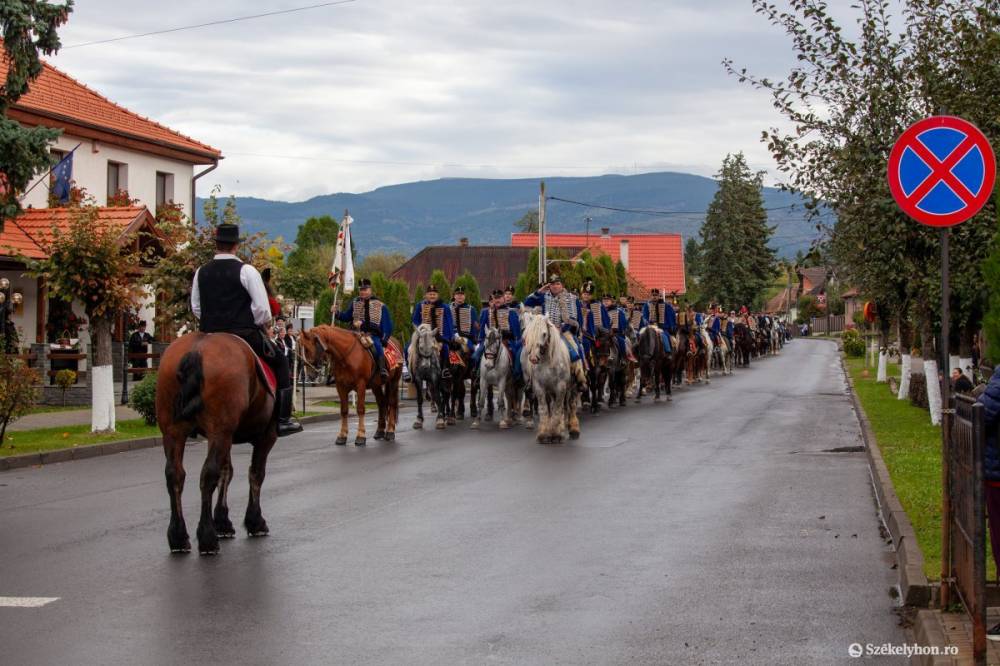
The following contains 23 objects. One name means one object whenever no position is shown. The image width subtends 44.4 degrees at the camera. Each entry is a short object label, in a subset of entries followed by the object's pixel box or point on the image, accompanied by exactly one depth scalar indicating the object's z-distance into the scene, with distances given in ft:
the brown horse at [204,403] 31.73
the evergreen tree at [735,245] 318.45
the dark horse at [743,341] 175.11
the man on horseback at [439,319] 72.95
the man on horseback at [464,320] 77.36
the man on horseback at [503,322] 72.23
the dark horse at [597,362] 83.30
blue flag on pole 94.27
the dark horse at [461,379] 75.15
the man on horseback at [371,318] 64.49
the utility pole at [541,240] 144.66
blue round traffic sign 26.55
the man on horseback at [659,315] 106.83
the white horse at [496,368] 69.92
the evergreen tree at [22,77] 58.75
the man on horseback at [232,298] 33.65
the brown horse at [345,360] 60.64
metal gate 20.62
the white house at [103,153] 103.45
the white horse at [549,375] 62.08
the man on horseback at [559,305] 66.80
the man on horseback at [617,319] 89.71
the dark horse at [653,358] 97.96
